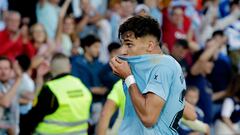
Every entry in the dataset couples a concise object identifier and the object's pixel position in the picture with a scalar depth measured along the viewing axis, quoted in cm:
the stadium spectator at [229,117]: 1267
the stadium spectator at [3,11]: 1249
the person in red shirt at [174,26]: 1444
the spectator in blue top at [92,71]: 1165
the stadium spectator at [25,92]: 1087
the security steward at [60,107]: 949
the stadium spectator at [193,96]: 1108
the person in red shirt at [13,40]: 1219
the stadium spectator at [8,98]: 993
